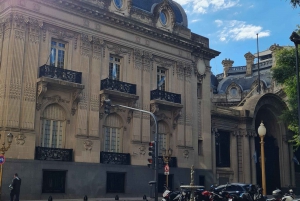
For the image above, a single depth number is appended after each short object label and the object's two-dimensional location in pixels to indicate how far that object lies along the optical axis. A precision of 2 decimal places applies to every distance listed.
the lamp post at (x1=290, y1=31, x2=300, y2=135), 18.47
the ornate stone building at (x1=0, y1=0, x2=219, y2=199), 25.83
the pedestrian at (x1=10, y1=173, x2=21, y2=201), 21.67
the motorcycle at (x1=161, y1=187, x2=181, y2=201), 23.59
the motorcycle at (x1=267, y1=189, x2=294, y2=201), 18.17
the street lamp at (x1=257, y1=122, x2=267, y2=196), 24.51
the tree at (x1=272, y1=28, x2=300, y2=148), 30.98
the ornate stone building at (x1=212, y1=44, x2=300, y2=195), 39.88
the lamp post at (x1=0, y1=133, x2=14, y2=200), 21.74
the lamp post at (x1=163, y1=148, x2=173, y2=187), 28.43
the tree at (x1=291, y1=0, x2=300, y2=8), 18.98
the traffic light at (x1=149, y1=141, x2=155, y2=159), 24.05
